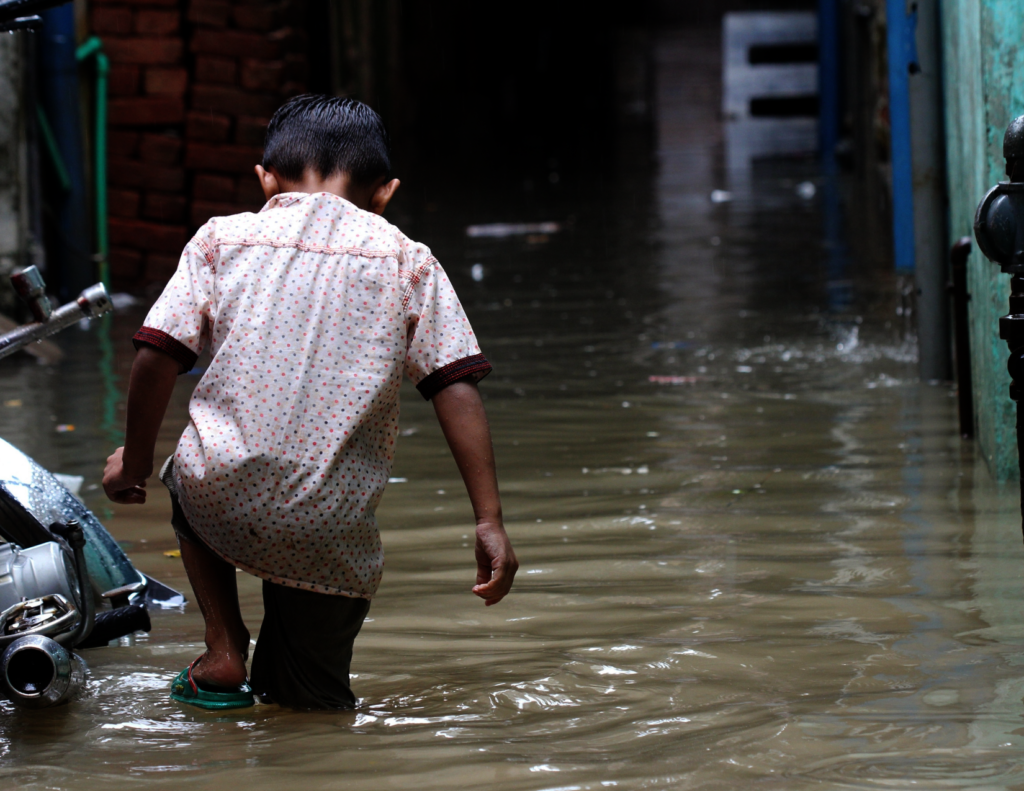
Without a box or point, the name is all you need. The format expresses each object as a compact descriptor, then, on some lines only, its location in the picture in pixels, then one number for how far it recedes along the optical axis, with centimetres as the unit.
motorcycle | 479
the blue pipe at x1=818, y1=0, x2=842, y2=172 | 3544
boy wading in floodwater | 467
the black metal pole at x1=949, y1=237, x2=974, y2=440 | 931
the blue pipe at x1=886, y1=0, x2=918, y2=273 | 1309
